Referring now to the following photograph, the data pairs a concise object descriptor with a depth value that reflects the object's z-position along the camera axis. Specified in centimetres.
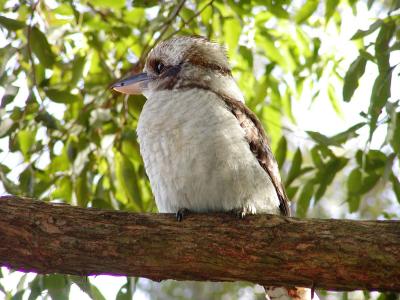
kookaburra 533
